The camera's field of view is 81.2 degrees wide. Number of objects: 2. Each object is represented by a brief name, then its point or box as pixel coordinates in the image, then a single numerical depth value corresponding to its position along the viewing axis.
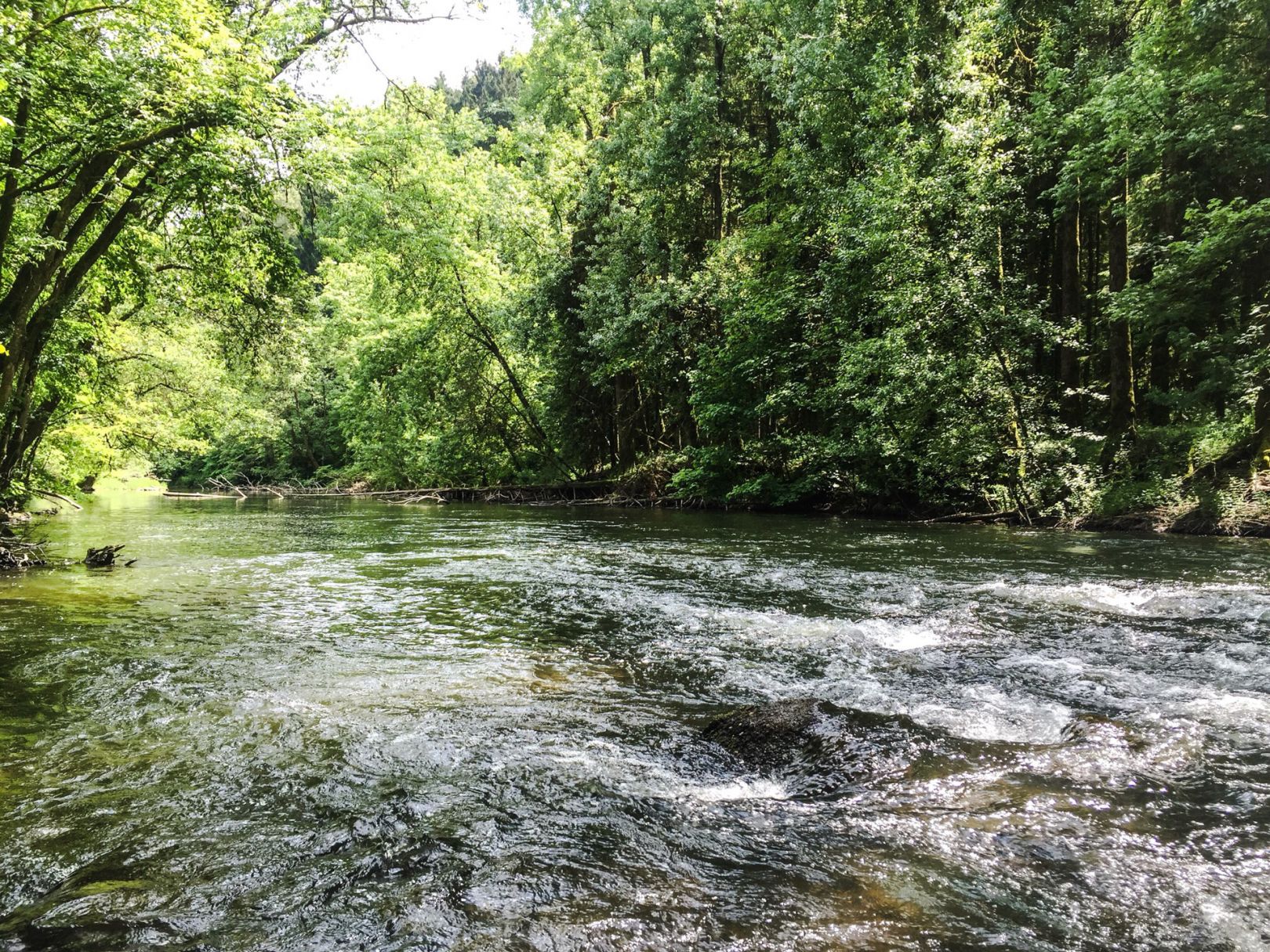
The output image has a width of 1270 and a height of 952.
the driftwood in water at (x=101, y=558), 12.23
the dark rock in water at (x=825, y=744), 4.13
